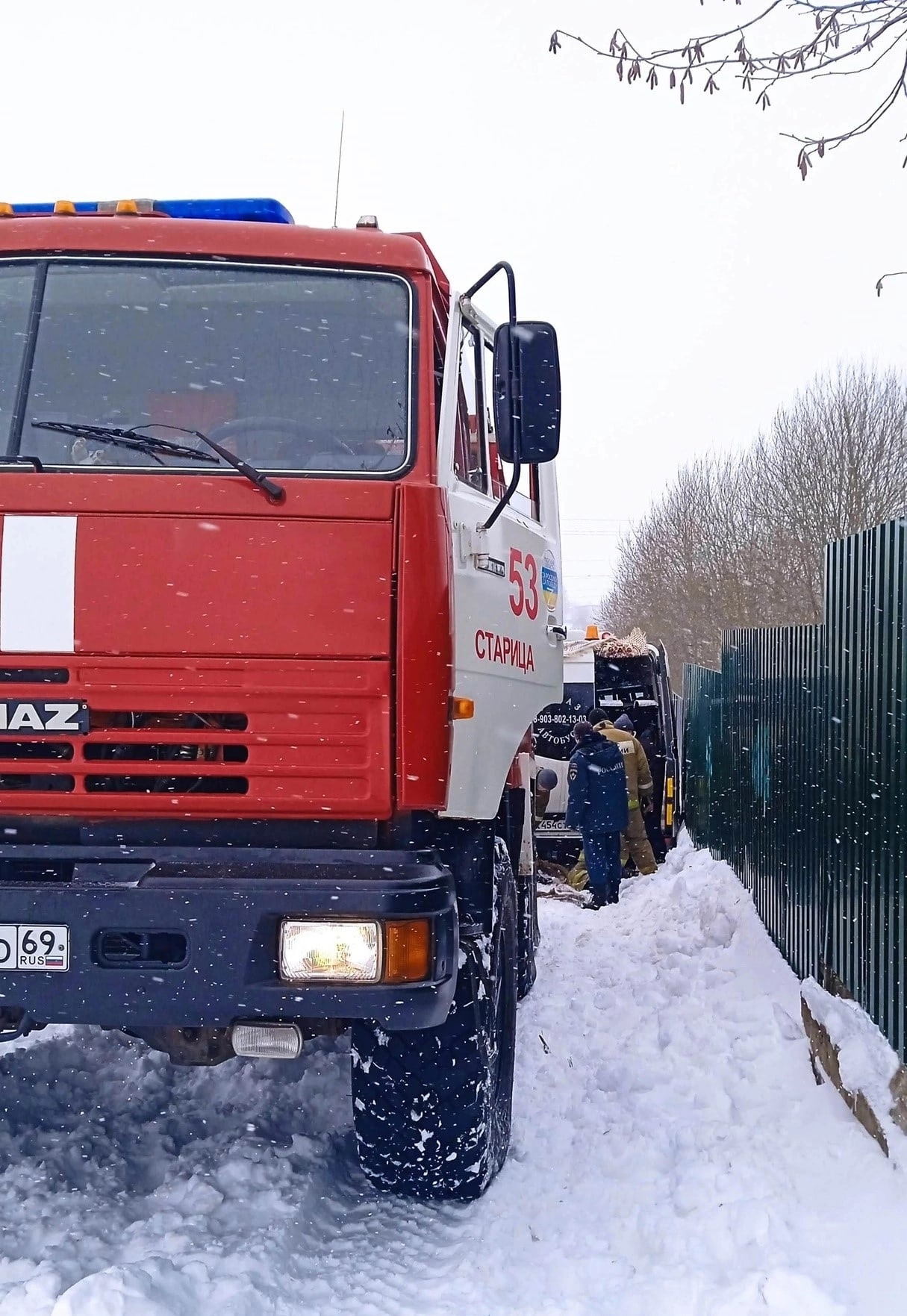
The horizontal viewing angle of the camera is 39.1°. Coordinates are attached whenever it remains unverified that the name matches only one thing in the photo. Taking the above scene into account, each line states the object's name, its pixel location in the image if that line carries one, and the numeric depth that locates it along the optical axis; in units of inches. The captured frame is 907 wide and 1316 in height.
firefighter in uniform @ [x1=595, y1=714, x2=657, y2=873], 491.5
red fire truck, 128.6
